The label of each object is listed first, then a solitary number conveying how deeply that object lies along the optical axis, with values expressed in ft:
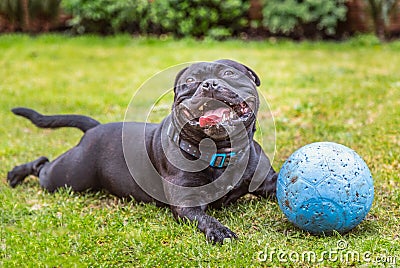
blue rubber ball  12.25
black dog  13.03
